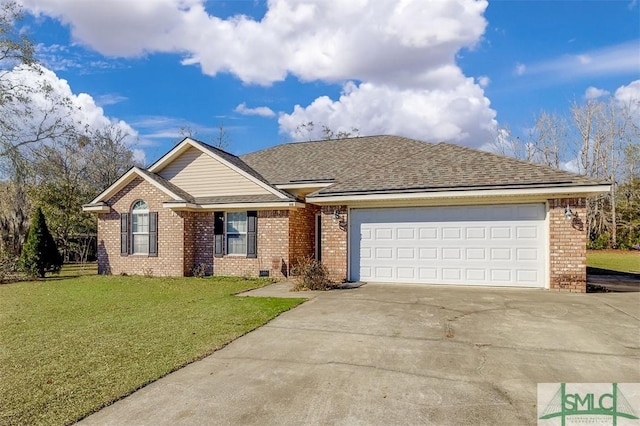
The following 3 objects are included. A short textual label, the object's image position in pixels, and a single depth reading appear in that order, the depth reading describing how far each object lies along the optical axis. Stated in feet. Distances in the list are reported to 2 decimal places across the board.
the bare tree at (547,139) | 121.90
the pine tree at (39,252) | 49.44
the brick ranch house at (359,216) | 33.88
